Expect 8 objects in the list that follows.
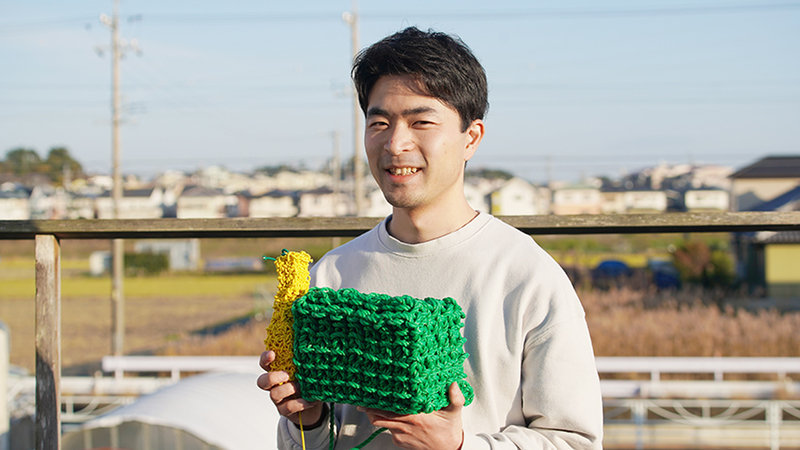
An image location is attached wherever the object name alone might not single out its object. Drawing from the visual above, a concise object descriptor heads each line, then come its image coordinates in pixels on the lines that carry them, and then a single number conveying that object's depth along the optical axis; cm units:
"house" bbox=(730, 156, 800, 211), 2906
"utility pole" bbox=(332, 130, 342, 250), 2986
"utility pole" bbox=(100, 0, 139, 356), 1395
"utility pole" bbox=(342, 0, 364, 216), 1611
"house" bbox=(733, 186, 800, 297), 1823
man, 126
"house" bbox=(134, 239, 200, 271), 3547
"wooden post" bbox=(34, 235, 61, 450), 186
